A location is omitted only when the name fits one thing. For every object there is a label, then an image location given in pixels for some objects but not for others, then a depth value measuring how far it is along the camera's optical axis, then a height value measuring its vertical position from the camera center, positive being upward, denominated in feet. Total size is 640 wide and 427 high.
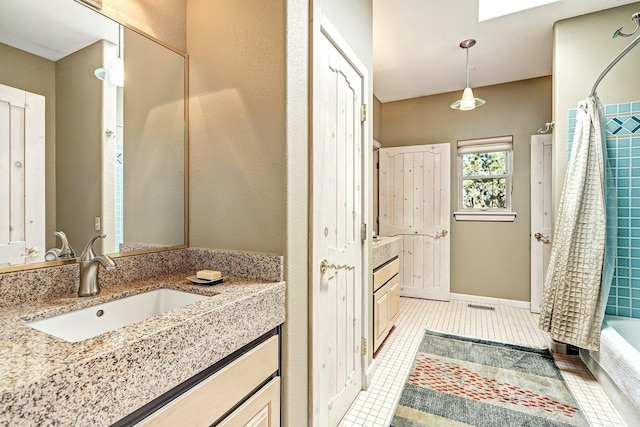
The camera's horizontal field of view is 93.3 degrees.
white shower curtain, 7.01 -0.82
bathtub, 5.38 -3.05
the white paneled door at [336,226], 4.60 -0.24
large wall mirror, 3.17 +0.99
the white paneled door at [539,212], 11.39 -0.01
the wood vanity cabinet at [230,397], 2.50 -1.77
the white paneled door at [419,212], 13.08 +0.00
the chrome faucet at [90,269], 3.45 -0.66
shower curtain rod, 5.85 +3.24
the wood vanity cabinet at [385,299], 7.89 -2.54
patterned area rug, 5.68 -3.88
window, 12.48 +1.40
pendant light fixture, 9.19 +3.47
